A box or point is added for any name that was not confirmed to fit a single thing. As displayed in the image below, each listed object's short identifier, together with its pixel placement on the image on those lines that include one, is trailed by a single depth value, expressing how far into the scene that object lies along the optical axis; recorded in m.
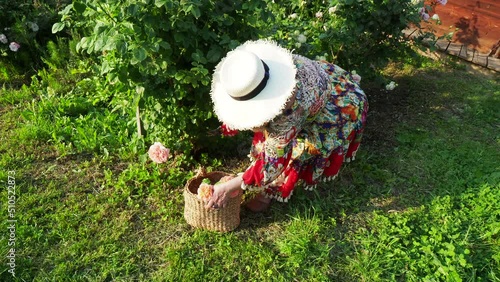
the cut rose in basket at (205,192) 2.51
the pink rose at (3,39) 4.15
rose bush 2.36
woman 2.13
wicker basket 2.64
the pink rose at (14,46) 4.14
